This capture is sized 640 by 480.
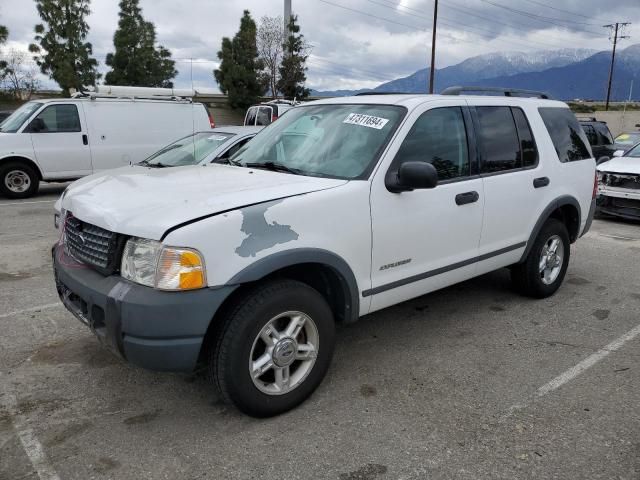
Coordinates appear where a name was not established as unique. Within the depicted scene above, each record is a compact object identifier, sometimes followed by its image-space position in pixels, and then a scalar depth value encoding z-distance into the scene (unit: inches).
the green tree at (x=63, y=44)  1222.9
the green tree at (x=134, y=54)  1368.1
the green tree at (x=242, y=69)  1449.3
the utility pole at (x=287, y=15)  1428.4
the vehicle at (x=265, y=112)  643.5
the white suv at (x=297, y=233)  102.0
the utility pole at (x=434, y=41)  1259.8
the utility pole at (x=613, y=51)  1993.6
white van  418.0
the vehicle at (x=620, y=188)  359.6
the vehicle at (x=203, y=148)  288.1
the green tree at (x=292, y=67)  1454.2
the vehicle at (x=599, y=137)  548.4
